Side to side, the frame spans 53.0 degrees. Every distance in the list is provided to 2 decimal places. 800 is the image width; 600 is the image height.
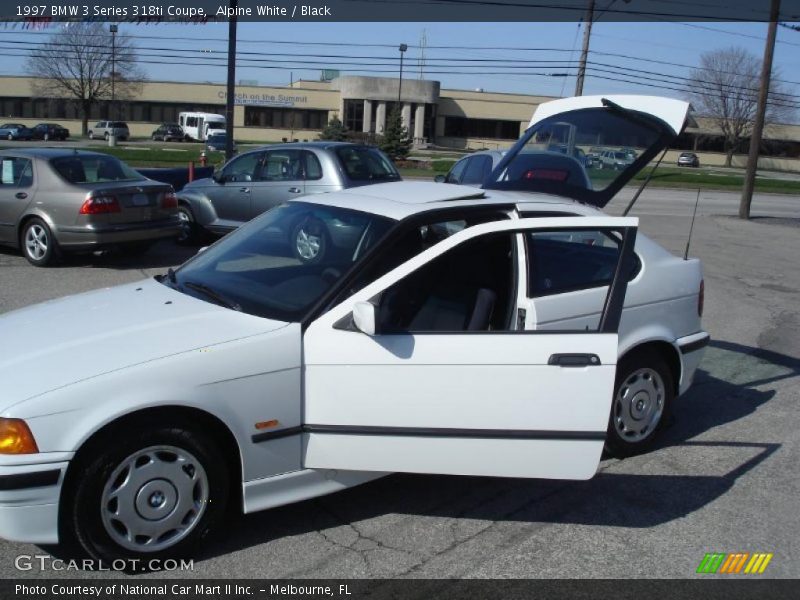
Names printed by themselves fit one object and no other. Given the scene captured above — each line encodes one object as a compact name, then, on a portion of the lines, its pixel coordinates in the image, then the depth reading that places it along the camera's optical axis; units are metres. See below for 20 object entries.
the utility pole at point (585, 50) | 37.41
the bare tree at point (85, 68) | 66.31
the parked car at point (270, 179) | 11.66
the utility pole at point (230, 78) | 19.03
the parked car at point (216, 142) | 54.71
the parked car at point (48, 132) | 59.62
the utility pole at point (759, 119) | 22.96
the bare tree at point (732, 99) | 71.06
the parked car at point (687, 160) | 73.25
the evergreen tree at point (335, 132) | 50.31
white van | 68.31
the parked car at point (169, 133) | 68.06
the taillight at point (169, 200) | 11.15
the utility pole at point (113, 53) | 58.92
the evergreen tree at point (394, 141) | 45.38
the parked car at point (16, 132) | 56.91
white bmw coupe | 3.39
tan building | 77.38
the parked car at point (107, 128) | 64.10
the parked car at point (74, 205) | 10.38
